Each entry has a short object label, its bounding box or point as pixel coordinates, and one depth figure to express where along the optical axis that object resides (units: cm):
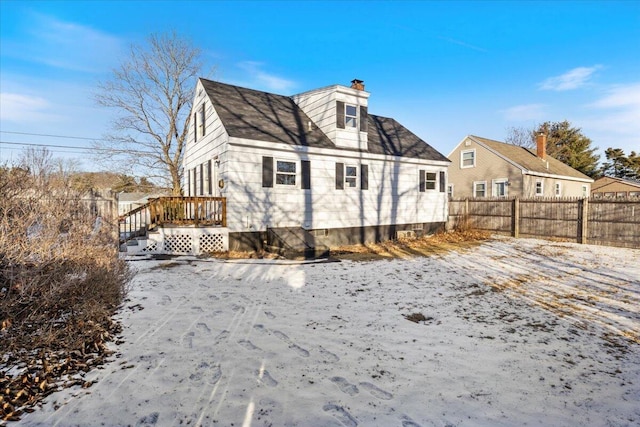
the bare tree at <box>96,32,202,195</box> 2208
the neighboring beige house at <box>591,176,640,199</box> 3141
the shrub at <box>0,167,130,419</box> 355
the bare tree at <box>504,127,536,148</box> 4366
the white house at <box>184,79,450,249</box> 1111
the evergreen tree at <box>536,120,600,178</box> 3938
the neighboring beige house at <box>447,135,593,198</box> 2230
